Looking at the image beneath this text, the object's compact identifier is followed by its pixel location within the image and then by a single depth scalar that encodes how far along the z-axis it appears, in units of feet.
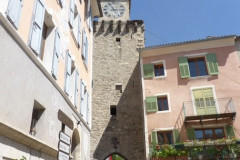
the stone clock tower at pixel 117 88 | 58.90
